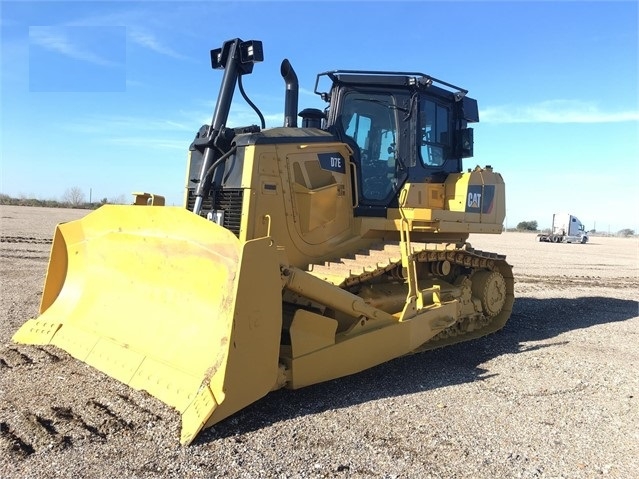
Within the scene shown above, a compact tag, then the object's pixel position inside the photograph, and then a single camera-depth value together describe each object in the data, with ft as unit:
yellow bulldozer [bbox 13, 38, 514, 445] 14.11
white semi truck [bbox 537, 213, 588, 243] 149.18
